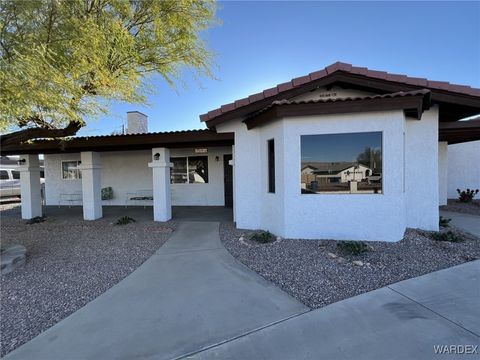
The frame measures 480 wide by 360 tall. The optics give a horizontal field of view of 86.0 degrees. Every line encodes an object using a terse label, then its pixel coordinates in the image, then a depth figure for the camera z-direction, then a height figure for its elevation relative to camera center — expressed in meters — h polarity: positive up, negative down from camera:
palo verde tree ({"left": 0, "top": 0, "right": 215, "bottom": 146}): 3.88 +2.35
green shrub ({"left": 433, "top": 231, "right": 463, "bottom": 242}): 5.81 -1.63
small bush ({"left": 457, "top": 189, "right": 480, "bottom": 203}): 12.12 -1.44
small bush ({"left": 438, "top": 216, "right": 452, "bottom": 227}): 7.40 -1.64
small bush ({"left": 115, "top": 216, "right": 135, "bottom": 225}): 8.62 -1.61
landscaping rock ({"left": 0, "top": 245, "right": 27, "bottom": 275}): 4.64 -1.55
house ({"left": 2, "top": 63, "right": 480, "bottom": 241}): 5.87 +0.58
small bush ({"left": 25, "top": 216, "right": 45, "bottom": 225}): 9.24 -1.63
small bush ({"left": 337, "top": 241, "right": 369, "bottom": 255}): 5.05 -1.60
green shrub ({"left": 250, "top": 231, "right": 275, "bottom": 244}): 6.16 -1.65
